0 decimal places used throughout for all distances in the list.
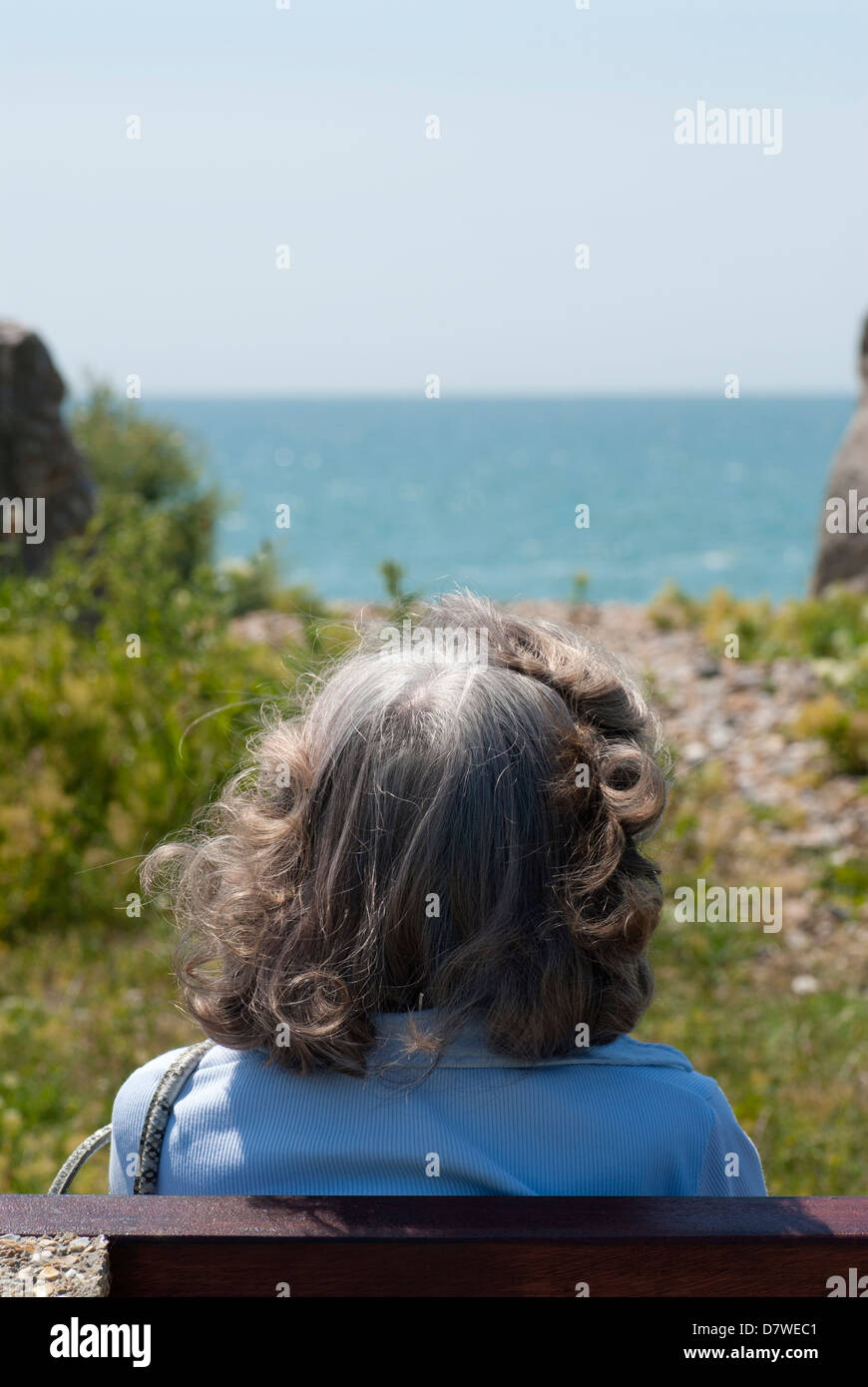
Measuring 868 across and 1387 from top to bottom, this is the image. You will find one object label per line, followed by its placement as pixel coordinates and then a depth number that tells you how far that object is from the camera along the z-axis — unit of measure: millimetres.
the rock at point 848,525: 9445
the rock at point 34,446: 8359
